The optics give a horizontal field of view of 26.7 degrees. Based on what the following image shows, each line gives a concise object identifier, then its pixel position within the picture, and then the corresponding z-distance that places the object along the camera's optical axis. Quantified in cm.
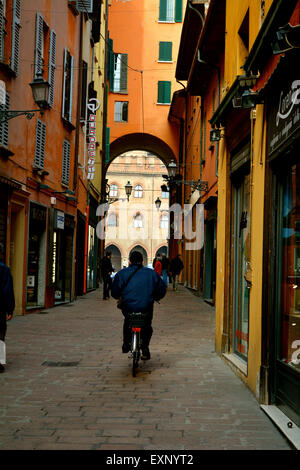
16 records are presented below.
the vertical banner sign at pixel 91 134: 2521
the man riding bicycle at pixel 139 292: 847
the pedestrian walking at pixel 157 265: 2761
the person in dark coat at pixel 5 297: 816
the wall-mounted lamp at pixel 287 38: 497
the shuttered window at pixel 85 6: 2158
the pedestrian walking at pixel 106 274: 2309
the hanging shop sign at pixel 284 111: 539
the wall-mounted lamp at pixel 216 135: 1012
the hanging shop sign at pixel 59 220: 1955
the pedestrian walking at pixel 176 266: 2844
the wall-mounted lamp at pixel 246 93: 673
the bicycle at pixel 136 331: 815
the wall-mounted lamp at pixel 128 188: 3877
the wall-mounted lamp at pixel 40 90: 1292
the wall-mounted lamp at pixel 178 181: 2319
